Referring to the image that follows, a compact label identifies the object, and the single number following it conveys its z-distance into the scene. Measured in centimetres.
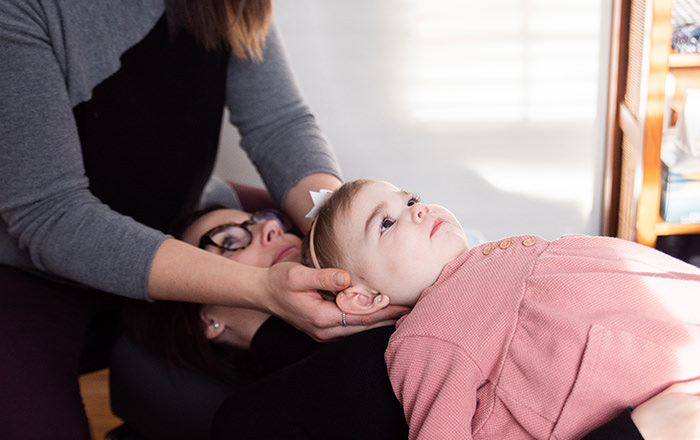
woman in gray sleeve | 129
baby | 97
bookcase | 211
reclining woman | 113
